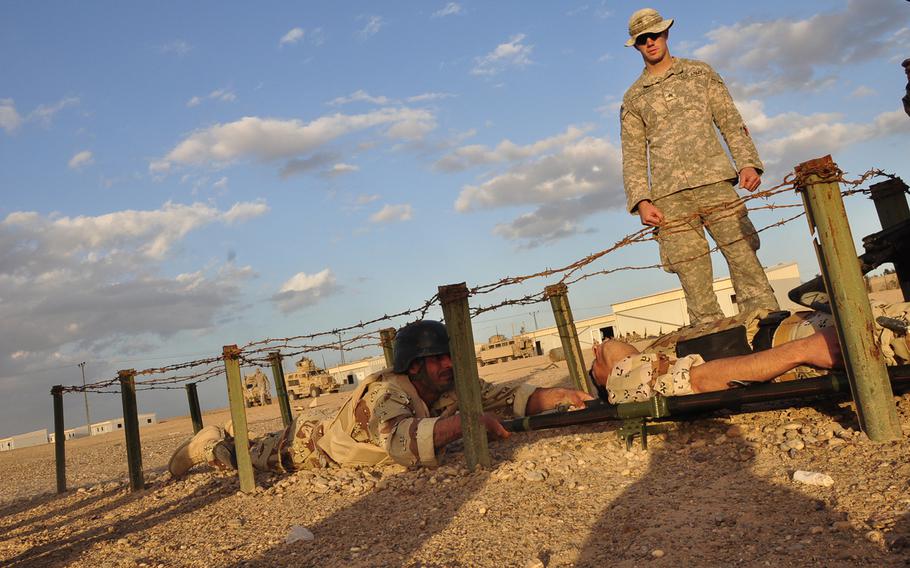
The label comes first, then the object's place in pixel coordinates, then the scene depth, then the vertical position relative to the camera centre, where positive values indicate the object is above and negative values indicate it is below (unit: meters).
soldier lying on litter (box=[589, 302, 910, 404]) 4.53 -0.19
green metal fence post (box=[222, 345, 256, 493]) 6.86 +0.00
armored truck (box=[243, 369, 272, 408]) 34.72 +1.19
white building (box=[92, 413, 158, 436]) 53.82 +1.26
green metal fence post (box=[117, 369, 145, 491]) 8.66 +0.15
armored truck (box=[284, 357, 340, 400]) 35.84 +1.13
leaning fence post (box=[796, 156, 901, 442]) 4.00 +0.03
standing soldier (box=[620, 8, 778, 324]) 5.88 +1.33
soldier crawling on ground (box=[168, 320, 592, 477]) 5.89 -0.27
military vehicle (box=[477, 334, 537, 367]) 37.28 +0.86
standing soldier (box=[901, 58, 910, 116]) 5.99 +1.59
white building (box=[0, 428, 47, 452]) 54.53 +1.38
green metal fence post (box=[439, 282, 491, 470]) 5.48 +0.03
